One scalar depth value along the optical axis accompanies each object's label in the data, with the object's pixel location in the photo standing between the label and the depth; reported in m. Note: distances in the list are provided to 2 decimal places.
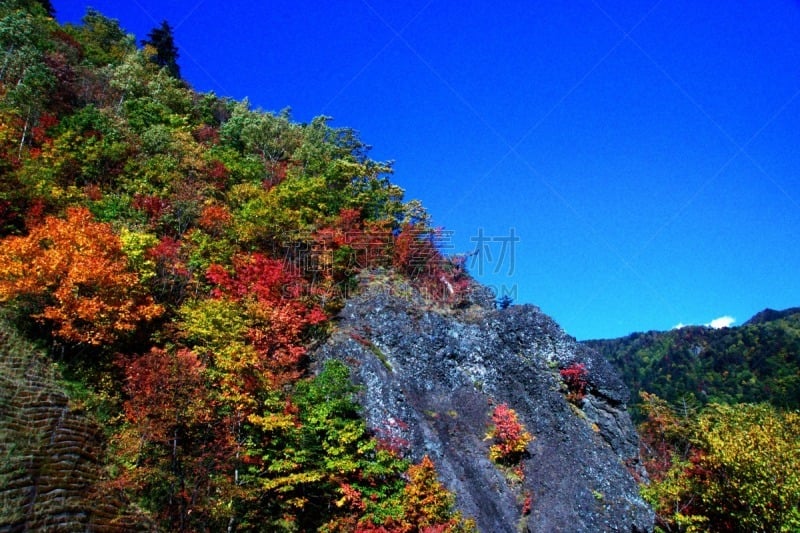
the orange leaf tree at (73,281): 16.81
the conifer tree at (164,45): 57.78
